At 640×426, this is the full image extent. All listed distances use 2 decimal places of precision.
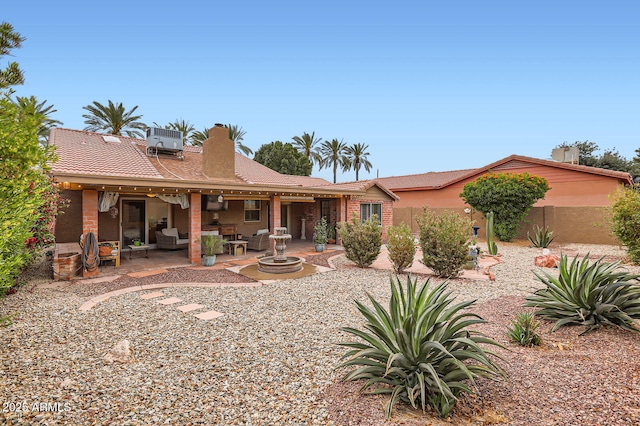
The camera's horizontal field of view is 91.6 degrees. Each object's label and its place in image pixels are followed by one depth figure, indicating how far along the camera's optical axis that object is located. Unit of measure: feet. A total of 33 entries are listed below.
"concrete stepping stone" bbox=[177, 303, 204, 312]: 19.54
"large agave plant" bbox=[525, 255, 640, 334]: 14.19
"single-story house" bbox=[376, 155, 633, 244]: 52.90
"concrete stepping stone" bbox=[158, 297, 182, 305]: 20.78
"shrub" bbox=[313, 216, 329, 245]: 45.52
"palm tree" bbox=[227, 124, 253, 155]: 117.60
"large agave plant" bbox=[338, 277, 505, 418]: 8.77
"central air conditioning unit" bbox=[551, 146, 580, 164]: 65.00
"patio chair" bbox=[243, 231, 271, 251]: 42.32
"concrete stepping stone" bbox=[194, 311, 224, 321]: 18.11
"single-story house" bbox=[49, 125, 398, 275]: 31.17
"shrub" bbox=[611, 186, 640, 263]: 32.30
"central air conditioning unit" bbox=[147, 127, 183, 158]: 48.67
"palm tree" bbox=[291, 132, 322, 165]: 131.64
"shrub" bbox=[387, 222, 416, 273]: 28.99
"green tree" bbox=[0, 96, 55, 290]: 10.19
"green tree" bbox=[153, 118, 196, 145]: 107.96
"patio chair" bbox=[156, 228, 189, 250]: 42.42
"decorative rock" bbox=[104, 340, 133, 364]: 12.63
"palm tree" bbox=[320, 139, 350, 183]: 136.36
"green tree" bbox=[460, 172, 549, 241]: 53.31
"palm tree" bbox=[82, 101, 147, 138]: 82.43
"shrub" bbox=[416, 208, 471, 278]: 27.27
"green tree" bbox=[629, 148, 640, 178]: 98.63
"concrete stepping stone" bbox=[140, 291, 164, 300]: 22.07
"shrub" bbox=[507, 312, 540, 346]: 13.56
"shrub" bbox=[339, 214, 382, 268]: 32.53
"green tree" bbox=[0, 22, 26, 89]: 20.36
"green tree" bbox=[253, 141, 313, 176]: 119.75
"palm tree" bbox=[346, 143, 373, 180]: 140.56
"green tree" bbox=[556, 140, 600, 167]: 111.86
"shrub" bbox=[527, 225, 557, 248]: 47.98
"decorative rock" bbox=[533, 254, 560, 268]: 33.58
